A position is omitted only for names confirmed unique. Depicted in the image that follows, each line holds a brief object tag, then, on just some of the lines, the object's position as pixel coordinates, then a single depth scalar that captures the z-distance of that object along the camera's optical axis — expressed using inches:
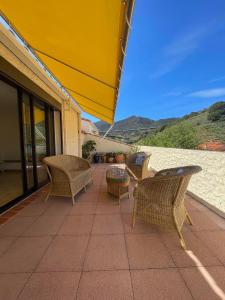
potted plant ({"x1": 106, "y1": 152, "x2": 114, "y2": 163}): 435.5
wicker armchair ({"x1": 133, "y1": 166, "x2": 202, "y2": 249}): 94.3
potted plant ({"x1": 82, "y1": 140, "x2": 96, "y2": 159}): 435.5
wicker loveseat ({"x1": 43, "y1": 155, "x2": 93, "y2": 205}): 155.5
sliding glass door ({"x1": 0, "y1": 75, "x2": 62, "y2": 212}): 164.9
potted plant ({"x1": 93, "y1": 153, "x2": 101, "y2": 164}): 434.0
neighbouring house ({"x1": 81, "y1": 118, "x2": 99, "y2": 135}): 607.0
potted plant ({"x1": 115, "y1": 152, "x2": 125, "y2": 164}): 434.0
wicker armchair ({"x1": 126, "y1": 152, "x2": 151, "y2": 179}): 224.2
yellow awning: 79.4
